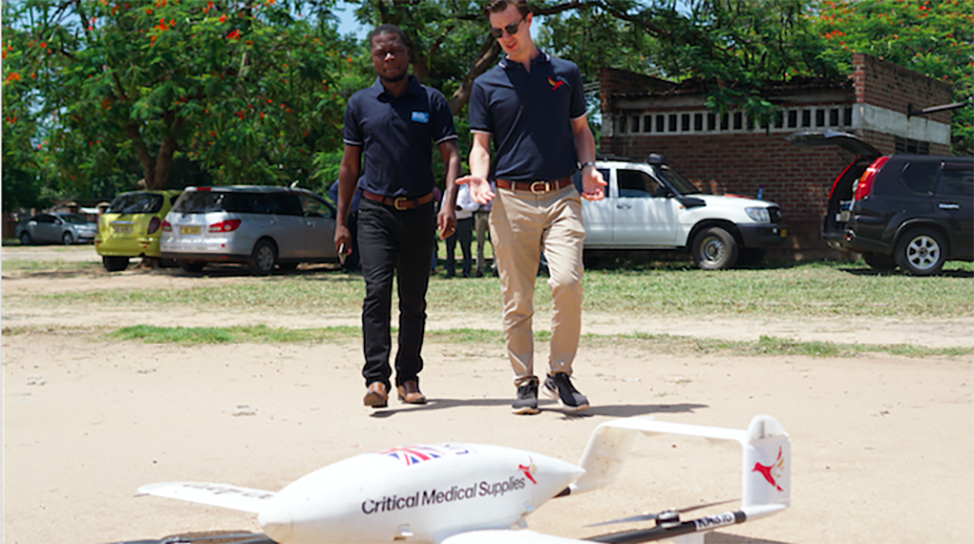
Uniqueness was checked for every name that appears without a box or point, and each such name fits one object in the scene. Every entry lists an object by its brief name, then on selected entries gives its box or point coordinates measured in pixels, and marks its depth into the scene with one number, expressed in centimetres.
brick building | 1870
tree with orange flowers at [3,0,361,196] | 1692
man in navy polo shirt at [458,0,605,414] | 508
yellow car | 1853
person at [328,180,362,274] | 1402
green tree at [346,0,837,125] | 1805
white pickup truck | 1653
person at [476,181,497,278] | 1520
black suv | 1465
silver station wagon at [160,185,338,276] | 1703
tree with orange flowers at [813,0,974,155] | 2884
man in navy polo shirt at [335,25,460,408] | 529
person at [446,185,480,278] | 1525
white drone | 242
